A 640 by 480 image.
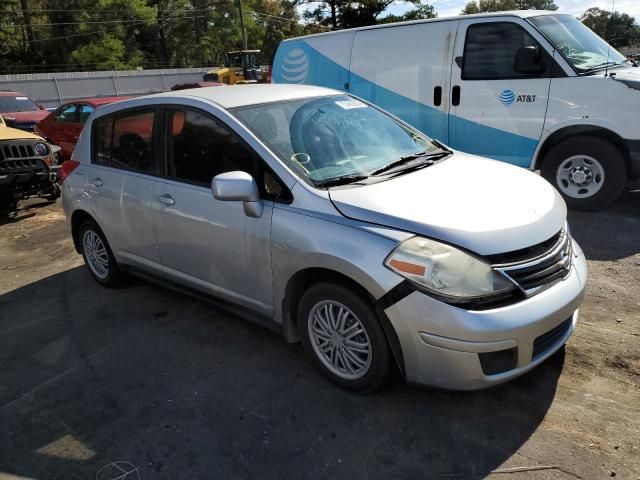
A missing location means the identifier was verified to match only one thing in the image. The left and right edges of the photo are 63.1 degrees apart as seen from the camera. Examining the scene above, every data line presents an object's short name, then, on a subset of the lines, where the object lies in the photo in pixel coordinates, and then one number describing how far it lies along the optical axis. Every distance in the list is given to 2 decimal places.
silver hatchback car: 2.56
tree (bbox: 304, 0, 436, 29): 34.72
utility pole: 42.50
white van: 5.61
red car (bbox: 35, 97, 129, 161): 10.62
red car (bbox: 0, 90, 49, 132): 13.46
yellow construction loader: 26.39
